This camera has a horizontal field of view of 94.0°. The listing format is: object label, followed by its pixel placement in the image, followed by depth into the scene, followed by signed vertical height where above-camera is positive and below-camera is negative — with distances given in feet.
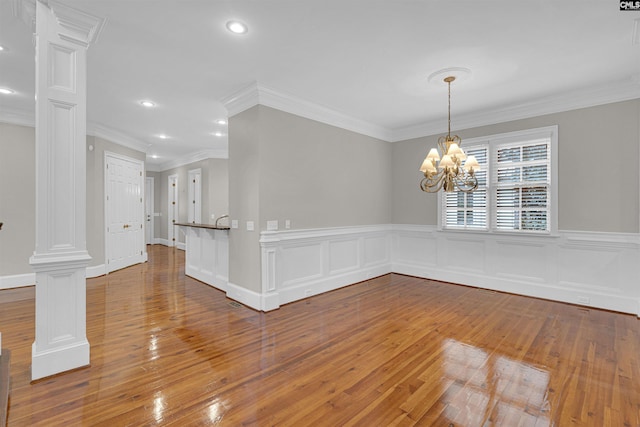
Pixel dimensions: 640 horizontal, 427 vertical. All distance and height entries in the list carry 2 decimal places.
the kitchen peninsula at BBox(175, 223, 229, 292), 15.84 -2.57
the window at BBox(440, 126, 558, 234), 14.82 +1.25
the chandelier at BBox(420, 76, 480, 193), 11.09 +1.78
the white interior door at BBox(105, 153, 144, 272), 20.59 -0.07
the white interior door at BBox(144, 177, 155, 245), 35.01 -0.24
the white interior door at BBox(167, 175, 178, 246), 33.14 +0.34
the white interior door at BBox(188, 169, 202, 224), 29.46 +1.44
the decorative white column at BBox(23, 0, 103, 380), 7.63 +0.56
